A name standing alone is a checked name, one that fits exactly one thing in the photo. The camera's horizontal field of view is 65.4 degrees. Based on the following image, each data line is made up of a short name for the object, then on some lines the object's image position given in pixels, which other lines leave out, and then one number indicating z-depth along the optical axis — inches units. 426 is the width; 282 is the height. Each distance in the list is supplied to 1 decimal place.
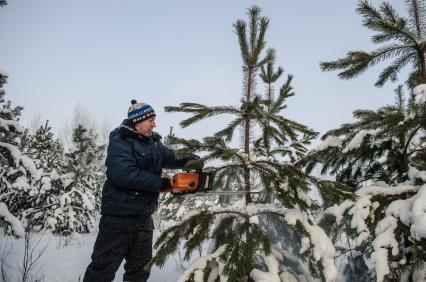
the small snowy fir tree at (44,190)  456.8
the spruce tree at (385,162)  82.9
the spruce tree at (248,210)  81.1
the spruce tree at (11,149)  159.8
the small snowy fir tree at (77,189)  448.1
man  130.3
